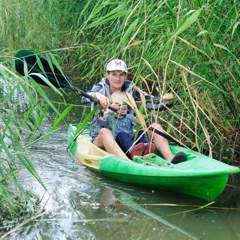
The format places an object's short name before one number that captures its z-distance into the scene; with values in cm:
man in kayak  457
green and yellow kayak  386
